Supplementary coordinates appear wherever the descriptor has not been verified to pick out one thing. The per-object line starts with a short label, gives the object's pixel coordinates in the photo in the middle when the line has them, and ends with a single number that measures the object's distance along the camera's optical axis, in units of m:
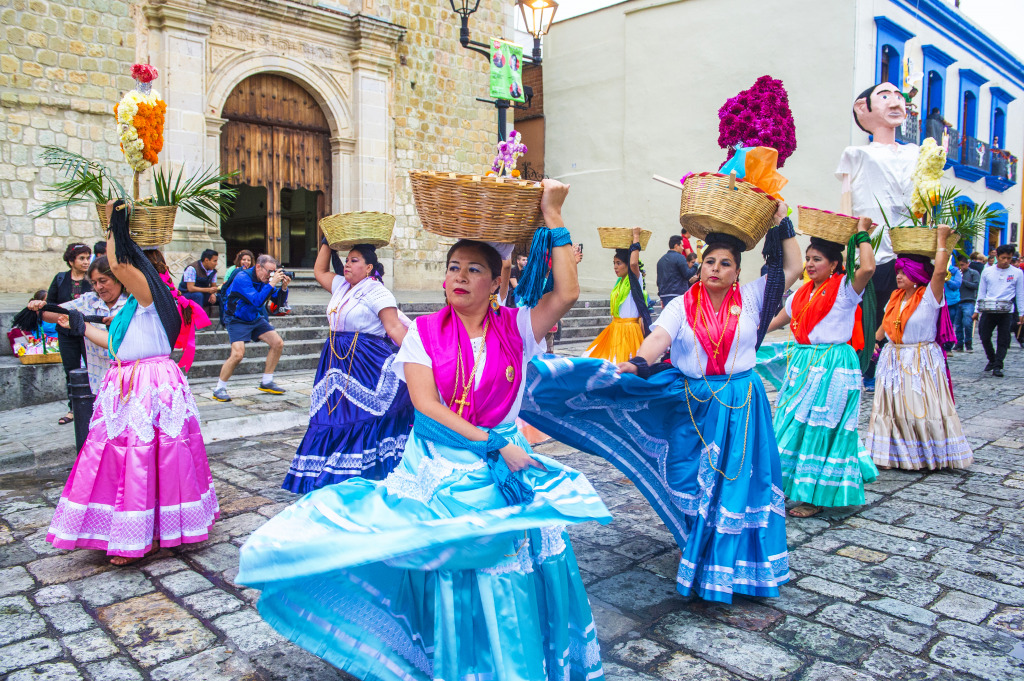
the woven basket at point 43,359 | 8.05
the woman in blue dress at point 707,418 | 3.61
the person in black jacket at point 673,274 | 10.36
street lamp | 9.46
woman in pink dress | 4.00
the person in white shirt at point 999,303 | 11.71
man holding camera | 8.77
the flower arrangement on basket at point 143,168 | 3.98
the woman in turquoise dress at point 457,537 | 2.34
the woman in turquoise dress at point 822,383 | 4.88
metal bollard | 5.62
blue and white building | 17.05
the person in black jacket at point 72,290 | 7.02
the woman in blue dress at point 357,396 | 5.01
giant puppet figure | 6.25
